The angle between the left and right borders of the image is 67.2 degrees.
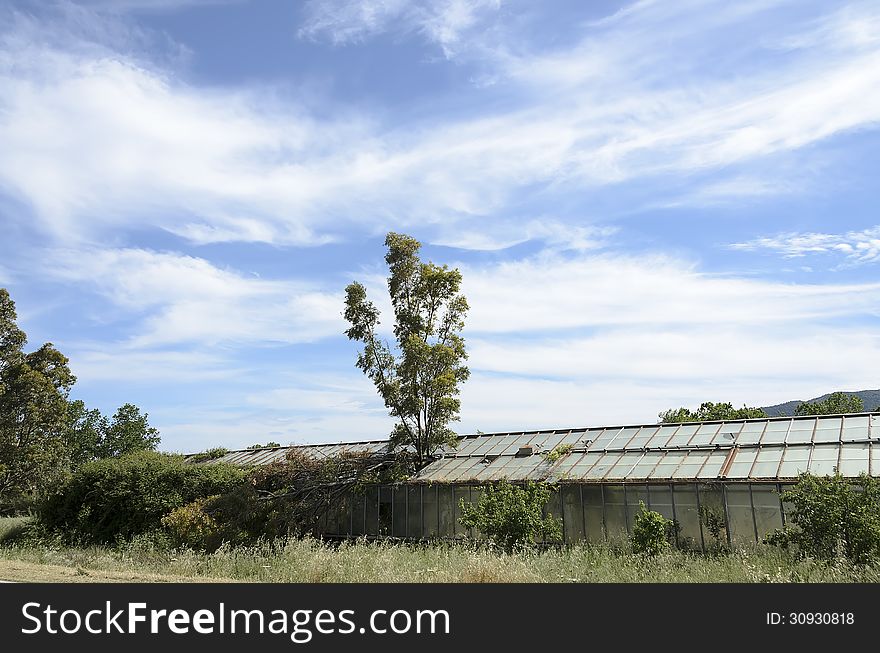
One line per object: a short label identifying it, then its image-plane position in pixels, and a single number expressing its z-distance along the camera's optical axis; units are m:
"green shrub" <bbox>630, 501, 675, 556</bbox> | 19.48
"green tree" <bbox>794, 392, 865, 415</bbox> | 60.44
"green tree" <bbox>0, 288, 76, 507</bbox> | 40.48
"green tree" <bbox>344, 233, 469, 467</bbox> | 29.83
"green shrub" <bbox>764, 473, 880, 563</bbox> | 16.11
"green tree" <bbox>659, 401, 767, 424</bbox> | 51.88
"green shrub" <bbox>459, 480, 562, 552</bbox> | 21.89
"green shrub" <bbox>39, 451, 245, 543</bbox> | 31.05
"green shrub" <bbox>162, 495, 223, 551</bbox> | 27.27
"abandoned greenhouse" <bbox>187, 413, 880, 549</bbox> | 20.83
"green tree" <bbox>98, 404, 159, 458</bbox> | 63.09
